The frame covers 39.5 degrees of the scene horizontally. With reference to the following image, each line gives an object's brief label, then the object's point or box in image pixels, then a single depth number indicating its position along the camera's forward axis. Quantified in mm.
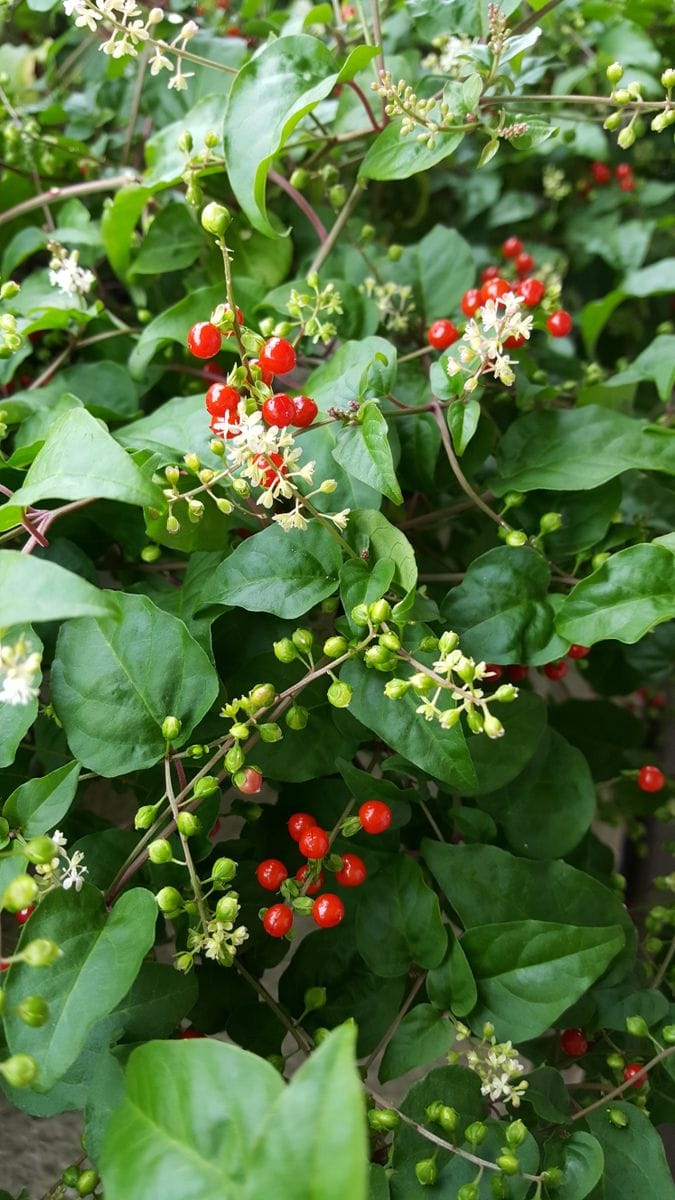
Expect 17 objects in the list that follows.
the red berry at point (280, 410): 142
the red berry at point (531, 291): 188
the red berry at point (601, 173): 315
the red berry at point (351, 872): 162
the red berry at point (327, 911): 155
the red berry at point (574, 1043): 186
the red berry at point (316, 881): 159
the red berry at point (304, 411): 155
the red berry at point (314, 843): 154
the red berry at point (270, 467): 137
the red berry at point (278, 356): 146
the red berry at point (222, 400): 147
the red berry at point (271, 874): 159
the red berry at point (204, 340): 147
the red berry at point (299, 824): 161
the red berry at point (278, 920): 150
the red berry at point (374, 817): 157
